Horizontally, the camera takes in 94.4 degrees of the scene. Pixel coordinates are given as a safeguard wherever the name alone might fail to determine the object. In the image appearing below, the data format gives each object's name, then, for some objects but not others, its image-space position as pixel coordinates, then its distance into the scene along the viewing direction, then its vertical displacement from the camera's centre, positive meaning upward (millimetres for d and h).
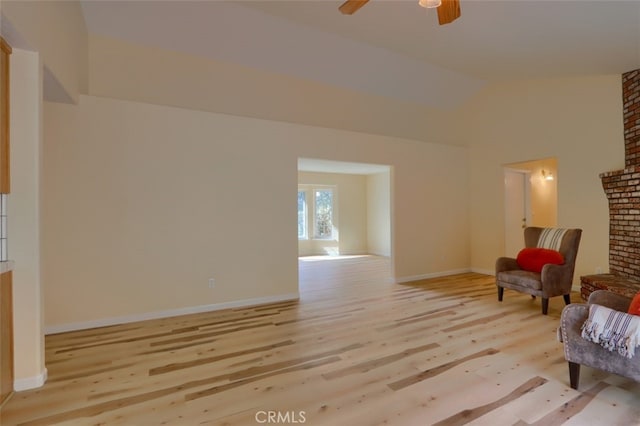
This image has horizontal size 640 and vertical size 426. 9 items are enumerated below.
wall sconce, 6734 +834
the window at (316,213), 8891 +65
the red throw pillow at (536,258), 3728 -609
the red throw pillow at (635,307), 1861 -617
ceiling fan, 2162 +1544
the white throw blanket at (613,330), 1760 -744
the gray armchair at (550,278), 3576 -834
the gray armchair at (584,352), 1884 -953
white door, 5723 +77
